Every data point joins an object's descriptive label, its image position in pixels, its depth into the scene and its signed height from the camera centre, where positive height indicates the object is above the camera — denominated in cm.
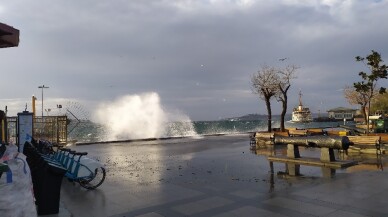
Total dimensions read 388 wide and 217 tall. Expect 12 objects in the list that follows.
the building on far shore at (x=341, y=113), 14525 +247
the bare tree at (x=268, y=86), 3158 +317
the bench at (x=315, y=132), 2244 -92
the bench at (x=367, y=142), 1614 -121
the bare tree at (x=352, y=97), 4241 +283
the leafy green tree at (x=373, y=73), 2184 +297
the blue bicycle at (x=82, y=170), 958 -136
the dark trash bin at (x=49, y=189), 677 -134
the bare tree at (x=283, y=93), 2983 +245
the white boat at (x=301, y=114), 14238 +211
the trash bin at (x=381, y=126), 2326 -61
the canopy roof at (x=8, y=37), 783 +243
